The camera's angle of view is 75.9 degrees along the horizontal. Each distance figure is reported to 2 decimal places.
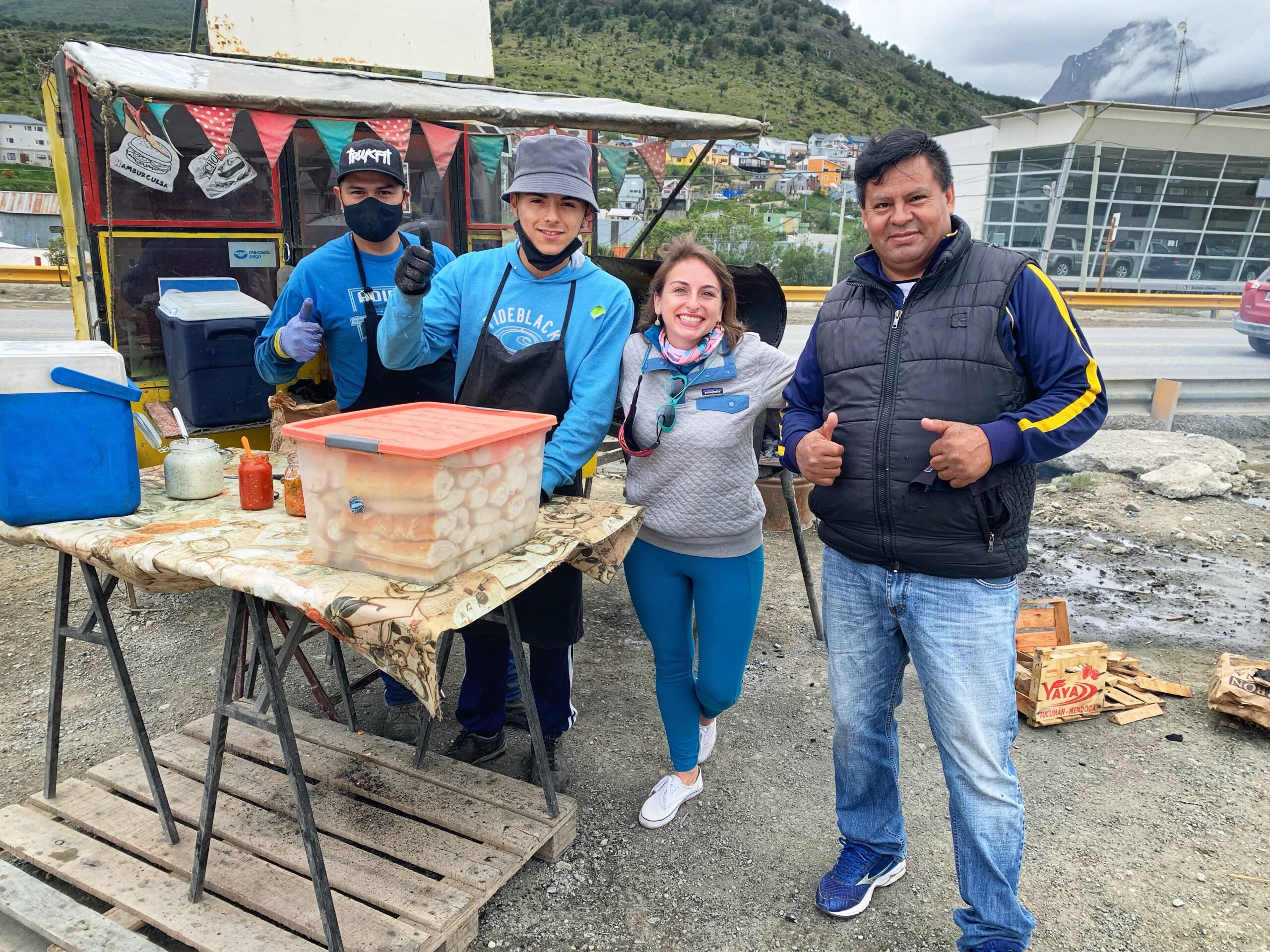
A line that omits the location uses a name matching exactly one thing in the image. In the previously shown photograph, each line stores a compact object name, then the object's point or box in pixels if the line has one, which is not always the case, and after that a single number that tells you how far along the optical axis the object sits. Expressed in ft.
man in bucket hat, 7.89
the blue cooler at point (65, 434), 6.65
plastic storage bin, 5.60
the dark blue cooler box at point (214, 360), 13.19
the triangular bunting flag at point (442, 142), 15.69
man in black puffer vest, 6.06
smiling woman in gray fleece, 8.08
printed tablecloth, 5.37
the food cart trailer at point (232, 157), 13.38
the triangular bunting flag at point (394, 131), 15.16
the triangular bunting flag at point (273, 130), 13.55
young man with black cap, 9.88
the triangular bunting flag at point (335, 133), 14.39
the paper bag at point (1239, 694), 10.87
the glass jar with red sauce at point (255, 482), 7.51
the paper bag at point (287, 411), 11.87
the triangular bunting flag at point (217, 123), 12.85
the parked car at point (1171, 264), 85.76
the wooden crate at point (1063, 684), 11.03
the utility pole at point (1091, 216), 77.20
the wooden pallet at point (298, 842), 7.01
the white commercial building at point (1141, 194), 82.48
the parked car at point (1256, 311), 40.93
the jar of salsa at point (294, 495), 7.43
